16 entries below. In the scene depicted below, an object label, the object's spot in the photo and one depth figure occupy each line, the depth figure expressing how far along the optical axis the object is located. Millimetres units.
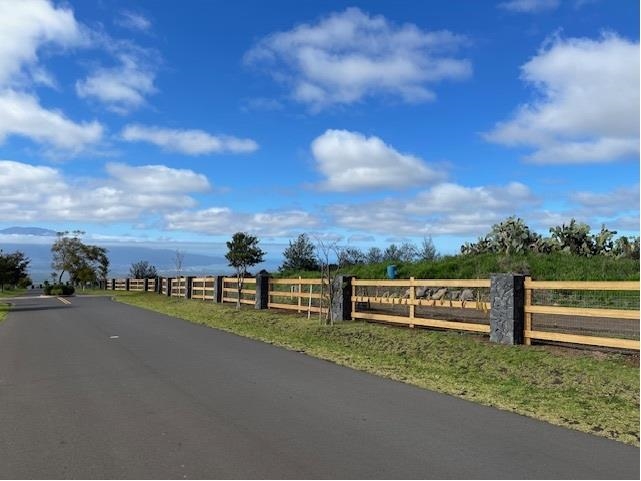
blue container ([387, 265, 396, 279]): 27266
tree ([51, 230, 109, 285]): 64312
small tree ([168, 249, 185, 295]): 39588
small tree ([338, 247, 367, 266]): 42962
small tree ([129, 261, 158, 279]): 70262
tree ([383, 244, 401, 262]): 41666
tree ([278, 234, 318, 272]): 45031
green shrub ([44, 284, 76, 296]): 48656
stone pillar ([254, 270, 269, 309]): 24359
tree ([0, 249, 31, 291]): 58122
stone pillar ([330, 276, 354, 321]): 18469
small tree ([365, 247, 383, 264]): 44531
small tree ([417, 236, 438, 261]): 37488
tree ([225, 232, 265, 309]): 47875
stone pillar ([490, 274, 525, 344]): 12461
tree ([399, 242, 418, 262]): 39544
